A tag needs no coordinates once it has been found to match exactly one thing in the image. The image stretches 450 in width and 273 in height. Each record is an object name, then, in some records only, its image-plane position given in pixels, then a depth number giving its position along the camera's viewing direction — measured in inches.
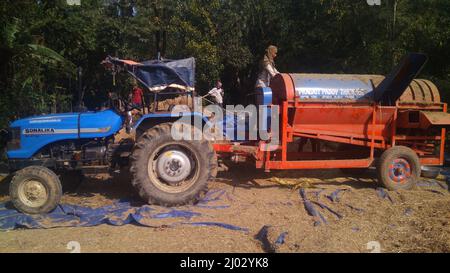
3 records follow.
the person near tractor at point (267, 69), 311.0
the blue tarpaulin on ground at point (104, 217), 218.2
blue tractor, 244.1
